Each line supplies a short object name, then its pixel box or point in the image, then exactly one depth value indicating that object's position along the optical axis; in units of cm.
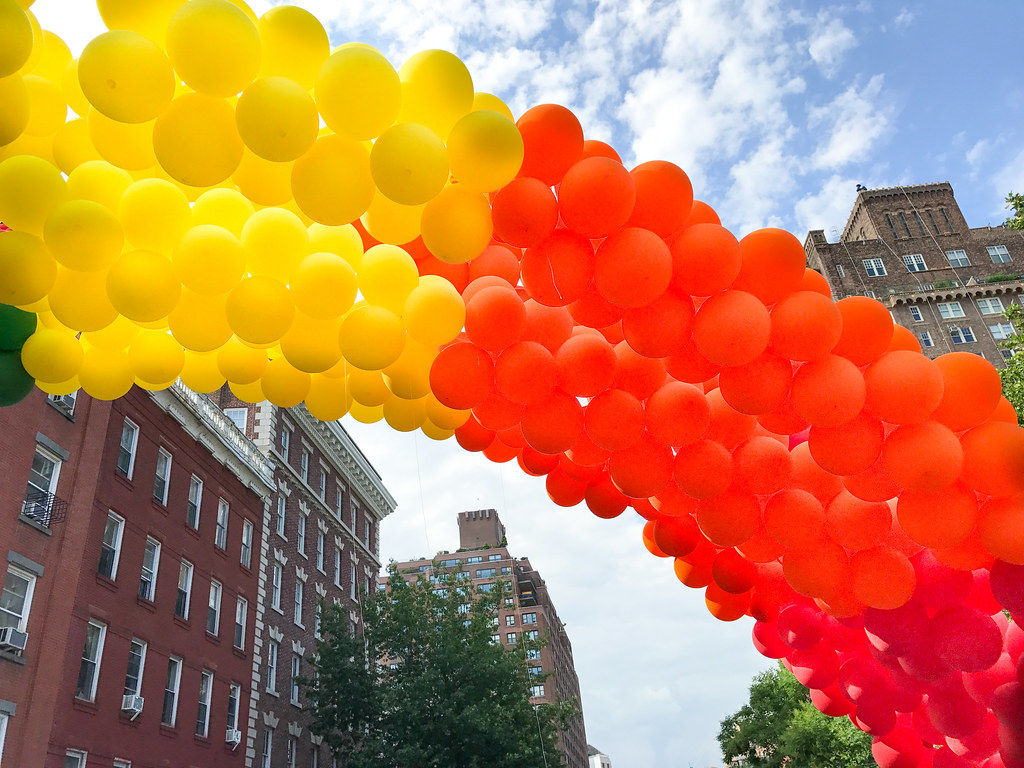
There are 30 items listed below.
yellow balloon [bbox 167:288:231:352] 379
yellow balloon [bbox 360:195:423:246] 355
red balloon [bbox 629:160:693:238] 351
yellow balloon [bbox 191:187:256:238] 368
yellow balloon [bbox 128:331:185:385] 421
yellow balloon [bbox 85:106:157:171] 343
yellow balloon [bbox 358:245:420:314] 364
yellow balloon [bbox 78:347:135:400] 416
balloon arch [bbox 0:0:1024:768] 313
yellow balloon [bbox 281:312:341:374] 373
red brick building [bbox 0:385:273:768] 1320
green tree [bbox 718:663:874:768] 2394
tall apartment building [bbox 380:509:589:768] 8294
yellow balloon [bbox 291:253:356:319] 338
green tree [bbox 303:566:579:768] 1848
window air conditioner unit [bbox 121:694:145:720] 1512
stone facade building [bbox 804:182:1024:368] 5150
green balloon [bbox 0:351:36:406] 389
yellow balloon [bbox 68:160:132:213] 356
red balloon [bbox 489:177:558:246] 332
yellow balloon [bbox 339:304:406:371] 351
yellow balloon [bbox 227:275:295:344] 345
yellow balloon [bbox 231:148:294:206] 345
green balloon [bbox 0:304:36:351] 381
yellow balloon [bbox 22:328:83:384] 390
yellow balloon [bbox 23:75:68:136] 366
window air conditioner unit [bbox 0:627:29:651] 1240
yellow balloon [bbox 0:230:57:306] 345
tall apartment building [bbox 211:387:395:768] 2203
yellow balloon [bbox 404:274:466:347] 351
